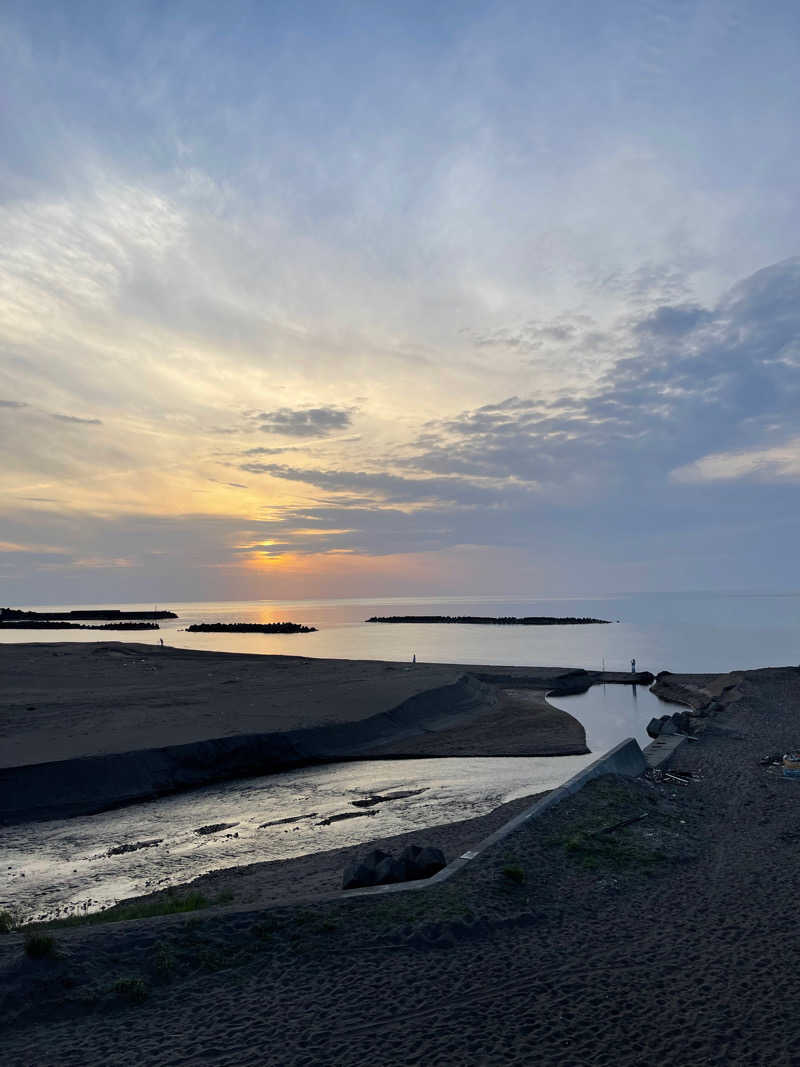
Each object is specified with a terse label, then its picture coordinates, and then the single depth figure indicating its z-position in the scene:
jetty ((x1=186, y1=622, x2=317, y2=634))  139.12
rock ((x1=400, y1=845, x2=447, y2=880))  11.45
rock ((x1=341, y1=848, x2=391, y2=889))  11.09
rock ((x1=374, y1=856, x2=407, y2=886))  11.14
